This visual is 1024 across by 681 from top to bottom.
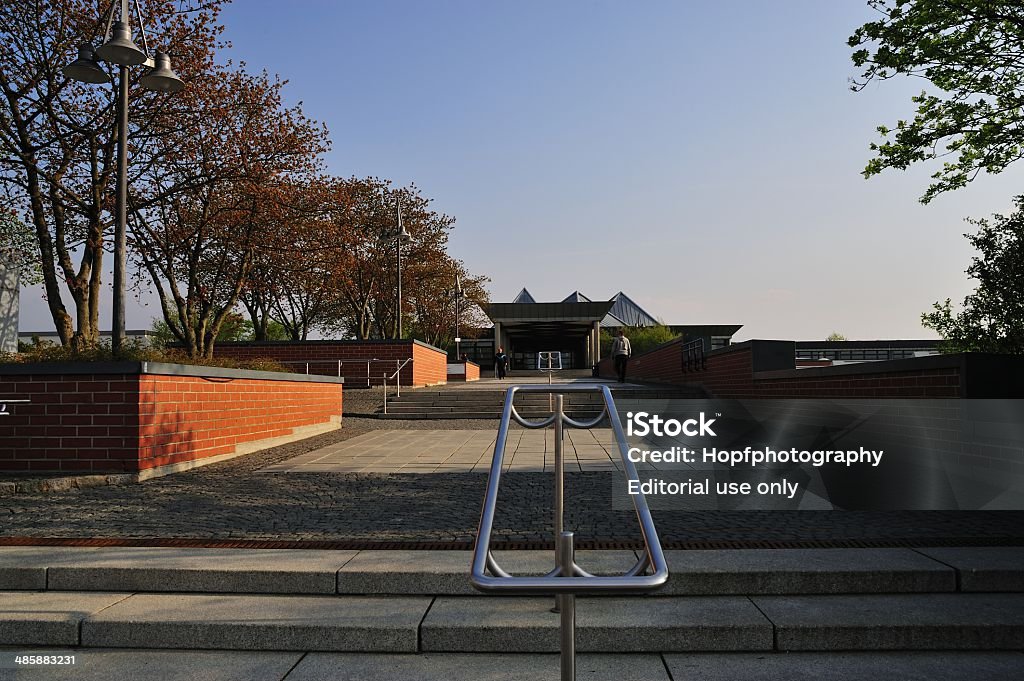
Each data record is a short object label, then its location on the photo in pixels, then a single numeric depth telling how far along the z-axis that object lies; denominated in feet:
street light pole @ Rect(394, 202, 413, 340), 80.94
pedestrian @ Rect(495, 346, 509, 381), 132.85
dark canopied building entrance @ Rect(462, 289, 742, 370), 166.30
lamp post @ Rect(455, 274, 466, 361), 130.63
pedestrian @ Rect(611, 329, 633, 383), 79.25
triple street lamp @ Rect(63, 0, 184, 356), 30.25
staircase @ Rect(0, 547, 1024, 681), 12.51
